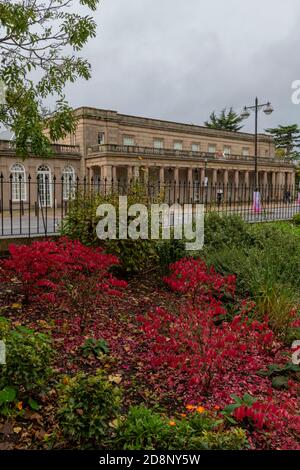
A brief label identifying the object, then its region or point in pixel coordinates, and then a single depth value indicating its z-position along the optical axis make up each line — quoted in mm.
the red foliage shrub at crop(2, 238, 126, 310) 4496
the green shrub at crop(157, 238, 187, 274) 6566
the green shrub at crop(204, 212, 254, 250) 7613
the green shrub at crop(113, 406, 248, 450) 2360
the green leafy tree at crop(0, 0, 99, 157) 3652
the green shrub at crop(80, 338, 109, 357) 3826
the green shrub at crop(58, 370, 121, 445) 2439
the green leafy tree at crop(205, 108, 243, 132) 69250
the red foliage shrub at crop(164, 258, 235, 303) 5219
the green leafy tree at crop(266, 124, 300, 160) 67062
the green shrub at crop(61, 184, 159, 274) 5957
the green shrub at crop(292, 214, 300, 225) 12983
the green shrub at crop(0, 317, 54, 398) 2763
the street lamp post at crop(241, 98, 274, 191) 19328
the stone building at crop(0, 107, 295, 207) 33844
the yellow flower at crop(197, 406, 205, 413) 2731
